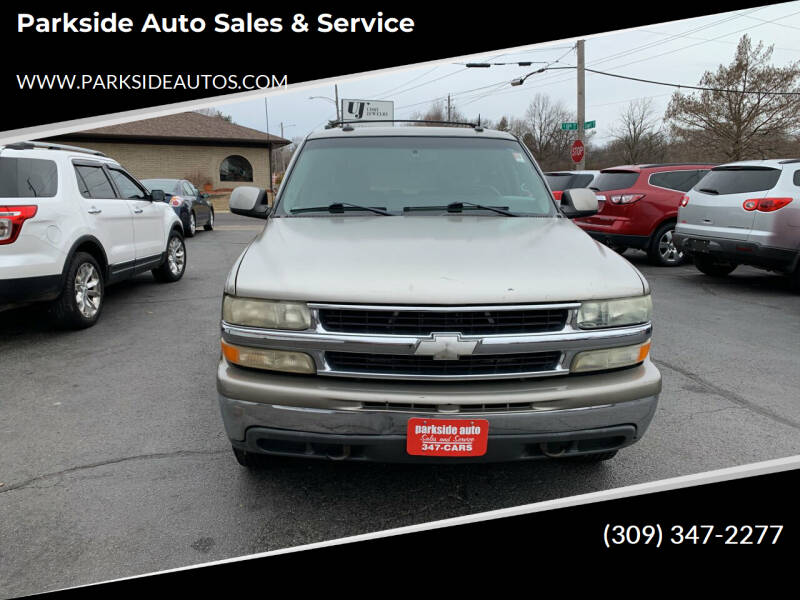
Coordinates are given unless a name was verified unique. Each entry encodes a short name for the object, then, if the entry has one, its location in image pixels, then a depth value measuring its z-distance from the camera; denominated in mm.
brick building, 27828
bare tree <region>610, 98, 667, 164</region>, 48153
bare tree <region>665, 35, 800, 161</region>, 26672
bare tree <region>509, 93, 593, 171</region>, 54531
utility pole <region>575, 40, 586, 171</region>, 20725
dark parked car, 14115
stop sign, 20516
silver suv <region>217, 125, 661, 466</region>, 2320
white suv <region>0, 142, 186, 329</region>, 5059
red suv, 9875
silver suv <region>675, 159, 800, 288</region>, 7523
